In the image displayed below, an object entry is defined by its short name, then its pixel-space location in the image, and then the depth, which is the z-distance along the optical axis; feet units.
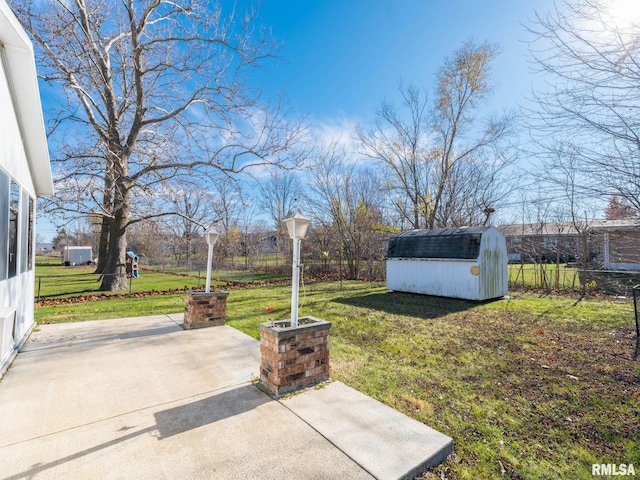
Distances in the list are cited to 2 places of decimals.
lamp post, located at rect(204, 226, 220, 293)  21.08
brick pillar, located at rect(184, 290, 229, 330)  20.27
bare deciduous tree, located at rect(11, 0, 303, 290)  31.68
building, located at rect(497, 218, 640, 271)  37.94
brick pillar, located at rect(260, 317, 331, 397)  11.02
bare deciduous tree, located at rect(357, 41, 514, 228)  49.47
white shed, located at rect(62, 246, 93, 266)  107.14
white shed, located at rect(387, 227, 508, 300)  31.86
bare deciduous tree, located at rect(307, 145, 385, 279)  56.95
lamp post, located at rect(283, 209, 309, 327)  11.90
